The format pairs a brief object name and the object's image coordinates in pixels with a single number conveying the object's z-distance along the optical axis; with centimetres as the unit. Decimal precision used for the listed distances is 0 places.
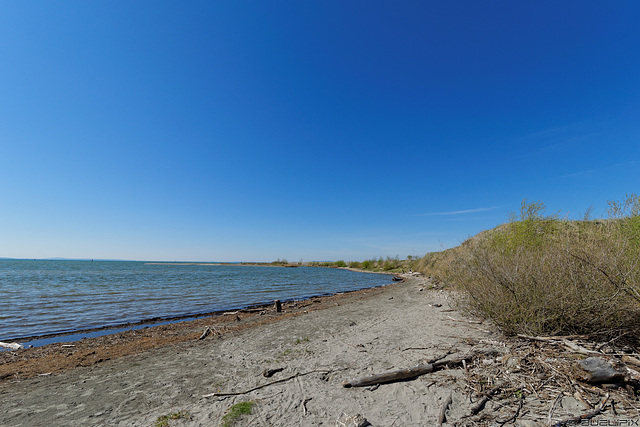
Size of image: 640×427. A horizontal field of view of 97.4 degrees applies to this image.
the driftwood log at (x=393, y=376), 500
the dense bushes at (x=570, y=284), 540
